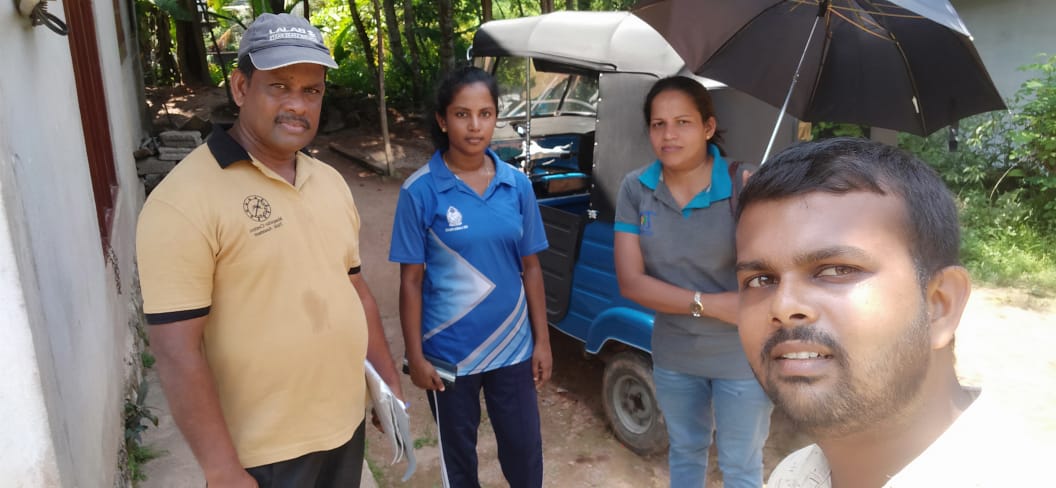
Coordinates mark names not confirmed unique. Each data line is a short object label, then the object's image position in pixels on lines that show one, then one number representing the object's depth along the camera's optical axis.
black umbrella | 2.38
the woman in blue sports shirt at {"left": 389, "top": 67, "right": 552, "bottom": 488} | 2.56
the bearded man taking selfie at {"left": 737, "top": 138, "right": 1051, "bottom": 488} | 0.97
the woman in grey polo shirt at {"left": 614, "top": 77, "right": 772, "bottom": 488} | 2.42
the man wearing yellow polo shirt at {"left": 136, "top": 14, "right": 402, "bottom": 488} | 1.64
